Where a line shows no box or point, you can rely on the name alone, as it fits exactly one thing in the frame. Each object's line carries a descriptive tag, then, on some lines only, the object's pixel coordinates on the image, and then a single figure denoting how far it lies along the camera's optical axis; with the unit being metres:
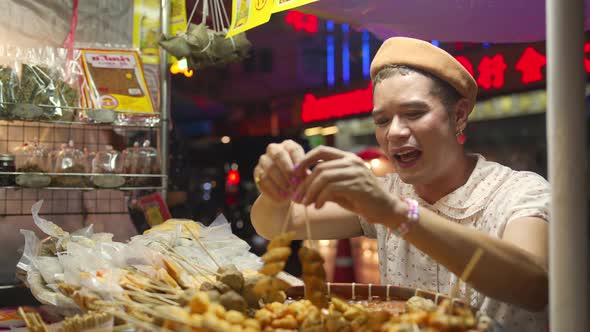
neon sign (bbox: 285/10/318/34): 4.18
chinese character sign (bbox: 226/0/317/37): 2.12
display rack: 2.84
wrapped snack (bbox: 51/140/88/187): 2.69
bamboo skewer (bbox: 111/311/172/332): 1.18
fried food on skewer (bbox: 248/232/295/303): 1.28
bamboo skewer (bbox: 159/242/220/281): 1.72
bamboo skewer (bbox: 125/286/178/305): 1.49
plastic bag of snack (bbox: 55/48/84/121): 2.71
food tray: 1.62
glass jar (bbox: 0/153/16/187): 2.52
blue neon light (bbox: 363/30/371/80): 8.16
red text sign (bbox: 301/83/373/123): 8.32
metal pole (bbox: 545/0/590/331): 0.96
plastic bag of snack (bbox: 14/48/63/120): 2.53
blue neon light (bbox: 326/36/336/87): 9.40
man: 1.32
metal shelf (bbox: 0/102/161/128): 2.61
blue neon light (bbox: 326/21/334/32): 7.44
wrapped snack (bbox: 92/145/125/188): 2.76
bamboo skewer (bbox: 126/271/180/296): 1.55
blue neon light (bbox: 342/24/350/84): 9.23
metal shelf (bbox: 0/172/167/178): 2.54
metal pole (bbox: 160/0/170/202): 3.20
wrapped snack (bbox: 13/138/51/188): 2.56
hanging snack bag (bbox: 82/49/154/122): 2.86
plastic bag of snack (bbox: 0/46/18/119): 2.50
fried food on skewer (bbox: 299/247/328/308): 1.38
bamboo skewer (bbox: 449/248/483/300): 1.16
